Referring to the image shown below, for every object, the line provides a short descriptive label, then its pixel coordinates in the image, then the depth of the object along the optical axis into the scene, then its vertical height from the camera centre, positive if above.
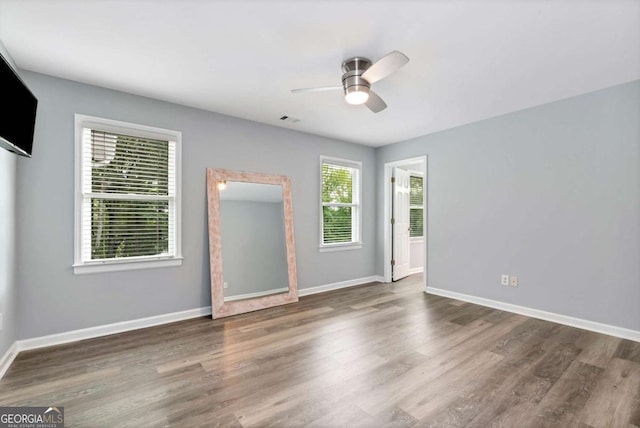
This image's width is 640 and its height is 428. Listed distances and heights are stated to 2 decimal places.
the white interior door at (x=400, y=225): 5.55 -0.15
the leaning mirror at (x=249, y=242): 3.72 -0.32
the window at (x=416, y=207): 6.57 +0.24
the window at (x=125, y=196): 2.99 +0.26
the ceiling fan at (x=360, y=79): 2.34 +1.17
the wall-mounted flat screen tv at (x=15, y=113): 1.80 +0.74
